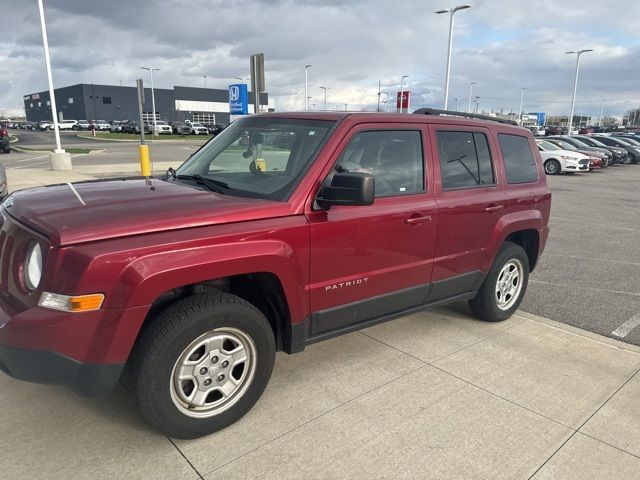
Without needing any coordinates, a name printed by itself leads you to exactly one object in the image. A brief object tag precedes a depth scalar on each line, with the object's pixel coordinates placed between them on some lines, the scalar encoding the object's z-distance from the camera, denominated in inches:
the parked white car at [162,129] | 2388.3
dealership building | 3674.2
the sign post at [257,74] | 457.7
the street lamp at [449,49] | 1163.2
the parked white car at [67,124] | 2893.0
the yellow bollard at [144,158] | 525.7
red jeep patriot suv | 93.7
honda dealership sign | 869.2
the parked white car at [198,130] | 2354.8
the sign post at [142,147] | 528.5
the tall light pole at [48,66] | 712.0
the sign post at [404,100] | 1074.7
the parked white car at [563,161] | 834.2
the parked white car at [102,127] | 2815.0
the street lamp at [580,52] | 1692.9
